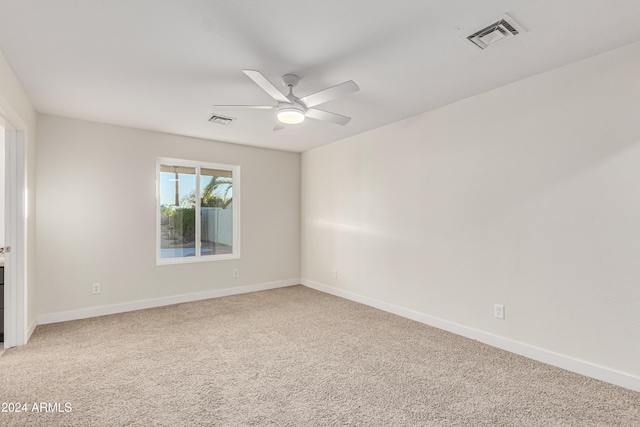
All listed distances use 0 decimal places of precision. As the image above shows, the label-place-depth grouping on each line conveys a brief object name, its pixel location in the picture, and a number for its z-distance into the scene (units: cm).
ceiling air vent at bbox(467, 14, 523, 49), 209
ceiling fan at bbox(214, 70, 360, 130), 239
